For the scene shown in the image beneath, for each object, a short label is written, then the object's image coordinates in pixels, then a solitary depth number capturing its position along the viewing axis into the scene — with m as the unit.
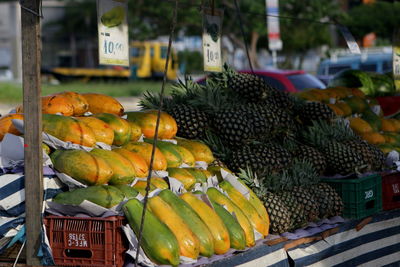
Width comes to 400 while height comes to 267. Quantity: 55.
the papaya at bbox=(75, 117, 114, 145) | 4.98
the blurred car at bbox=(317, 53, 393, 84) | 18.00
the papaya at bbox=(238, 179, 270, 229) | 5.38
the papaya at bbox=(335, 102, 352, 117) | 7.62
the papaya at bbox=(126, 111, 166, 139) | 5.62
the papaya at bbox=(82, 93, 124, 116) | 5.62
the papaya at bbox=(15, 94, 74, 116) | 5.13
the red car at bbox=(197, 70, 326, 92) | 13.80
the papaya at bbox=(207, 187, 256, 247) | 4.97
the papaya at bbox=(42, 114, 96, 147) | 4.81
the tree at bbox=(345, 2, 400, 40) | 40.94
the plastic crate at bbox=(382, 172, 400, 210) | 6.73
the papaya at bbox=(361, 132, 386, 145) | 7.38
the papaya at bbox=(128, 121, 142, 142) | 5.40
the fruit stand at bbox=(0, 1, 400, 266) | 4.37
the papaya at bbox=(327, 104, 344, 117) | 7.42
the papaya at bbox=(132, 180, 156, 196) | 4.78
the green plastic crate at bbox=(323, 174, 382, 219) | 6.24
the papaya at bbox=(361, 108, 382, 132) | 7.74
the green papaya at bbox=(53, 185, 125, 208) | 4.41
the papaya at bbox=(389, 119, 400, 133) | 8.09
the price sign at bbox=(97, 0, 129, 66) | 4.53
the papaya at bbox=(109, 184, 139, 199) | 4.61
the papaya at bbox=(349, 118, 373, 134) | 7.45
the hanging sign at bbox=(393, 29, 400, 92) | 8.34
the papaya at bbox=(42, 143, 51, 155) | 4.69
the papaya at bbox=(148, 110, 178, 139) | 5.64
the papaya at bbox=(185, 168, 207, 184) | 5.32
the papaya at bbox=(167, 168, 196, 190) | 5.15
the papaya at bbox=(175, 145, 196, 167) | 5.51
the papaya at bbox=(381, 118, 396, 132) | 7.96
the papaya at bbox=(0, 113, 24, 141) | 4.94
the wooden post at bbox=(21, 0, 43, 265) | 4.27
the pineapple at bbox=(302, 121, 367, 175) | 6.44
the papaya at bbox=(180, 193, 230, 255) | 4.68
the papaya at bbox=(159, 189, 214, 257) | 4.55
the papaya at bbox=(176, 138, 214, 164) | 5.72
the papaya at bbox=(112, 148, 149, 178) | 4.94
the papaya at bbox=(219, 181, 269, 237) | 5.21
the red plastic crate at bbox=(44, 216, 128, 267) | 4.28
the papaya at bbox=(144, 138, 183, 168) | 5.31
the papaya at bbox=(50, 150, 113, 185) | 4.55
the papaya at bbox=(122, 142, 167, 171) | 5.10
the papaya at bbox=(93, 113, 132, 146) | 5.16
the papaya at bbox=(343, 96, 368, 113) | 7.88
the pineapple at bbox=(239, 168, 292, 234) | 5.48
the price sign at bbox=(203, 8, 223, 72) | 6.43
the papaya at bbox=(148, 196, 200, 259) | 4.41
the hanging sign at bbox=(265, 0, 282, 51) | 18.11
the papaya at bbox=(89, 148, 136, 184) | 4.70
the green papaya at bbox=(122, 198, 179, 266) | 4.25
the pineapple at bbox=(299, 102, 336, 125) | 6.88
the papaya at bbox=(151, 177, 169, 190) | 4.93
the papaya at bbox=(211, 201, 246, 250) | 4.82
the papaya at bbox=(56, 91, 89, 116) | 5.26
